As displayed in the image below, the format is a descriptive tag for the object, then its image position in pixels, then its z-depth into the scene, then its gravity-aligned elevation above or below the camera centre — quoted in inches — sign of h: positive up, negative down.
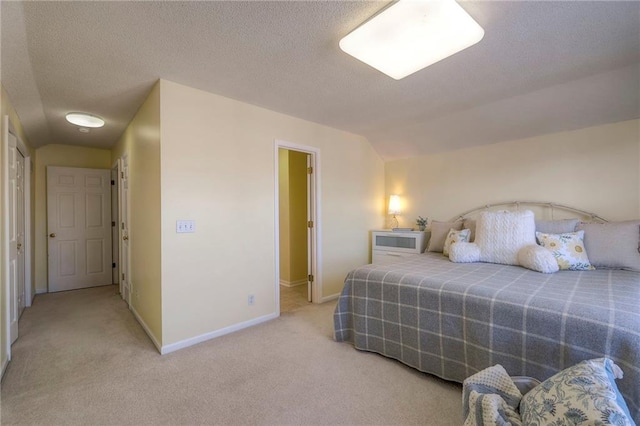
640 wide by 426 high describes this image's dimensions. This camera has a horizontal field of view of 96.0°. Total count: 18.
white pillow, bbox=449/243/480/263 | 110.0 -16.4
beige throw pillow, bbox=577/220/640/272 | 92.7 -12.0
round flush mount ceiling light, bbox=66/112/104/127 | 119.9 +40.6
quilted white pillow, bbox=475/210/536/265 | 103.8 -9.5
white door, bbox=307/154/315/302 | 145.2 -1.2
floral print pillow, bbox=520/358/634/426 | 35.0 -25.0
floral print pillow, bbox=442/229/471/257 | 122.7 -11.8
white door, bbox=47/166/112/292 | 174.2 -7.8
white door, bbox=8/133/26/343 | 100.2 -8.7
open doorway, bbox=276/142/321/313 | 180.4 -6.4
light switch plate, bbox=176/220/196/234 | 97.9 -4.3
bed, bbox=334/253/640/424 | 56.2 -25.6
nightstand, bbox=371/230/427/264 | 149.2 -17.8
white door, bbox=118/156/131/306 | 142.3 -7.0
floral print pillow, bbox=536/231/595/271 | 94.5 -13.4
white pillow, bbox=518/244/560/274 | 90.9 -16.2
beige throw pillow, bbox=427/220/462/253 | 137.9 -10.8
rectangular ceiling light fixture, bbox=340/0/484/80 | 59.1 +40.2
